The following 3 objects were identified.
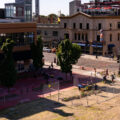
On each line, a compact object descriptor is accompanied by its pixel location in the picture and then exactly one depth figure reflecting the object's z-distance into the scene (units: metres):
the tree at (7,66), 32.97
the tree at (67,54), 41.78
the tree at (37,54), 44.88
